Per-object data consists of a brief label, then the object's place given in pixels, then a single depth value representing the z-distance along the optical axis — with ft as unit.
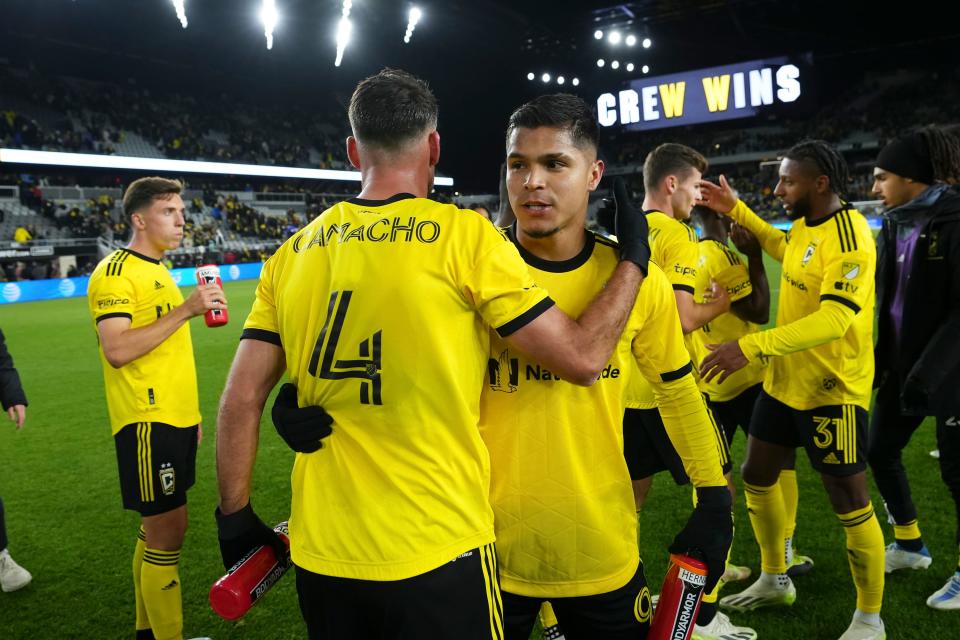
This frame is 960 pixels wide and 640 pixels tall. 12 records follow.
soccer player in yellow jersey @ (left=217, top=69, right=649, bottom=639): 5.19
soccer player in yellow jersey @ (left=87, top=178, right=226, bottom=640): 10.14
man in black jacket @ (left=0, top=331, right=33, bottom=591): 12.85
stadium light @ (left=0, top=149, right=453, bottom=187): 95.81
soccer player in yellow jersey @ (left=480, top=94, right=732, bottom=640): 6.29
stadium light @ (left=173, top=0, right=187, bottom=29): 87.07
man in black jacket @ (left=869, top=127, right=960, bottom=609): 9.95
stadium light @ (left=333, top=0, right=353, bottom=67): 94.50
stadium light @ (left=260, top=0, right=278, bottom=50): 91.04
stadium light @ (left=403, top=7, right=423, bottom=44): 91.63
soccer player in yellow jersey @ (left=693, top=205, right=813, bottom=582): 12.18
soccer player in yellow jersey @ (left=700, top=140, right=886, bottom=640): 9.66
